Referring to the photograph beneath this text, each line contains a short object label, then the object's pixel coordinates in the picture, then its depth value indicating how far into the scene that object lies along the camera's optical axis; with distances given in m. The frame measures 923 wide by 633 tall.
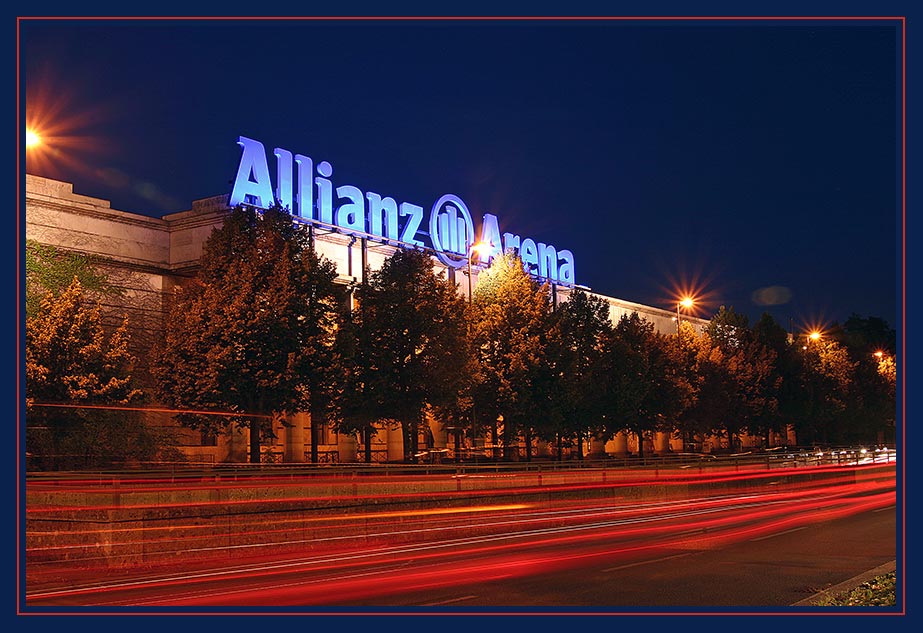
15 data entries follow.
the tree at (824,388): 74.38
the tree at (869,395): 84.06
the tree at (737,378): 62.78
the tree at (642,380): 51.88
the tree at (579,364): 45.78
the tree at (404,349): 39.06
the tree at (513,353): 44.59
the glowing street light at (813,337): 81.81
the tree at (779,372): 70.81
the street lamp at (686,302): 61.28
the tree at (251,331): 34.56
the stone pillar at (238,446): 41.06
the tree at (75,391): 30.78
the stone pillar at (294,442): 49.09
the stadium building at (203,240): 42.51
